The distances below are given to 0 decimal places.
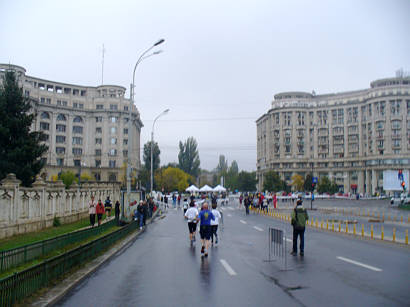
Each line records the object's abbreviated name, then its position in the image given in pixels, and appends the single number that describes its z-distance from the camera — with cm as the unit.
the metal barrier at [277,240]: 1233
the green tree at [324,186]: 10239
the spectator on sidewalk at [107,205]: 3208
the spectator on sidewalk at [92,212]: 2394
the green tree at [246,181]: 12158
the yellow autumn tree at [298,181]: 10875
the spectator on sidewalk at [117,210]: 2834
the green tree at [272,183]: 10175
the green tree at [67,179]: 5631
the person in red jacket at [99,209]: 2486
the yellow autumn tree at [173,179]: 9412
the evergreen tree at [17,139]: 3009
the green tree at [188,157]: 11306
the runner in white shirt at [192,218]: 1777
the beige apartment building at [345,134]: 10219
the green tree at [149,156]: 9106
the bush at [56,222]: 2498
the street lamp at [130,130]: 2544
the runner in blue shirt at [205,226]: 1453
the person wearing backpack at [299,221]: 1430
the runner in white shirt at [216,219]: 1621
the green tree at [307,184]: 9576
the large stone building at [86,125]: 8669
